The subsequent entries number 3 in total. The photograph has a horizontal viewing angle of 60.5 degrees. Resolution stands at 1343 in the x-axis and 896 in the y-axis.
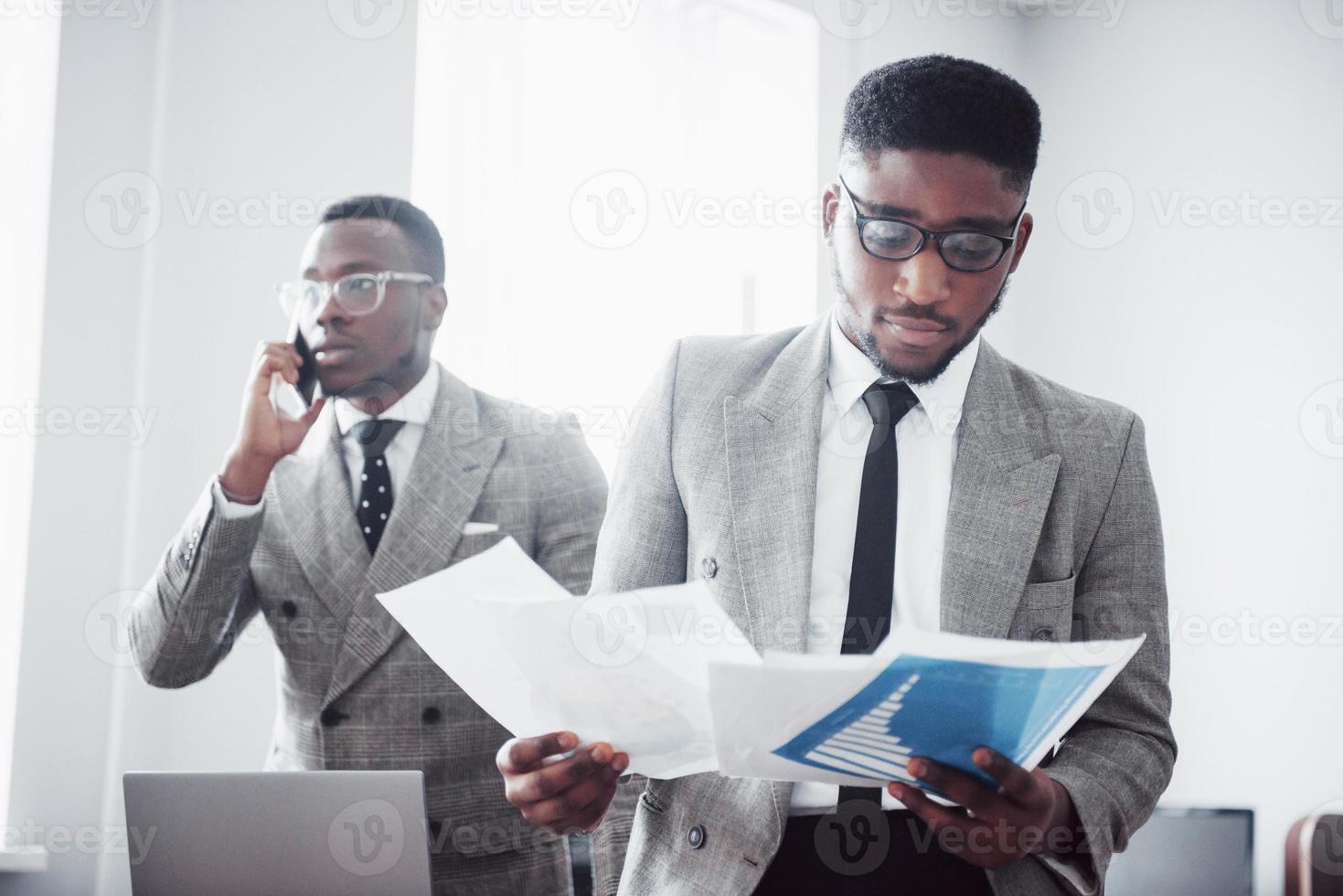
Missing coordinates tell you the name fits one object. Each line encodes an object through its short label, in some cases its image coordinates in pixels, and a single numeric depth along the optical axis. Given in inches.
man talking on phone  67.8
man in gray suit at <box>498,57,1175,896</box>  47.0
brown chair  113.0
